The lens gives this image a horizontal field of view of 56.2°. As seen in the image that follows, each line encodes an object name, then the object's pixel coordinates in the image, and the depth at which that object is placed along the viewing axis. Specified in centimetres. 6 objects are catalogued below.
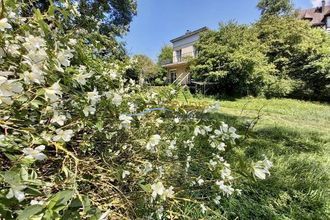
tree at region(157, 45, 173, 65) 3747
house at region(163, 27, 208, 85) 2386
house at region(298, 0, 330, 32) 2819
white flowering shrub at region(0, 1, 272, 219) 74
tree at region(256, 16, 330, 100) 1451
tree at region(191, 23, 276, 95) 1410
